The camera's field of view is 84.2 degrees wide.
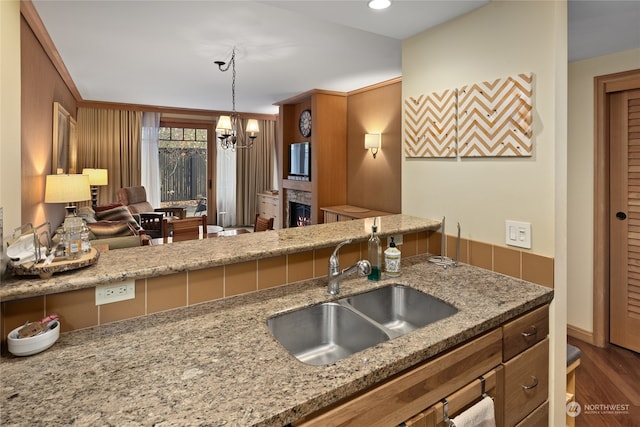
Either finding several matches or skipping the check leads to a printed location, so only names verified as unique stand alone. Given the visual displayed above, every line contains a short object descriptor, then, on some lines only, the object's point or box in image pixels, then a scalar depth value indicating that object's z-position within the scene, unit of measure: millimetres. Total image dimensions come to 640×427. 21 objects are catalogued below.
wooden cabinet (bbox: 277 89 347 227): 5082
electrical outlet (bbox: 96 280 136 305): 1161
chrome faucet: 1446
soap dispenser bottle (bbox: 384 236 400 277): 1688
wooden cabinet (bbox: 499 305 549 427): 1367
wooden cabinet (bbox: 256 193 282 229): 6803
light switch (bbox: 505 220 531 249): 1659
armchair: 5242
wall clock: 5547
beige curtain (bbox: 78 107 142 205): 6375
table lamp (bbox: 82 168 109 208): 5071
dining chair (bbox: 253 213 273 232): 3617
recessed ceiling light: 1752
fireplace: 5664
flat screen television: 5398
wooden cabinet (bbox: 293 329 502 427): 921
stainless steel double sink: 1340
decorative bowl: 963
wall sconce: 4551
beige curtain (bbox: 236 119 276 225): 7914
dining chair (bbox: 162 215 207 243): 3500
